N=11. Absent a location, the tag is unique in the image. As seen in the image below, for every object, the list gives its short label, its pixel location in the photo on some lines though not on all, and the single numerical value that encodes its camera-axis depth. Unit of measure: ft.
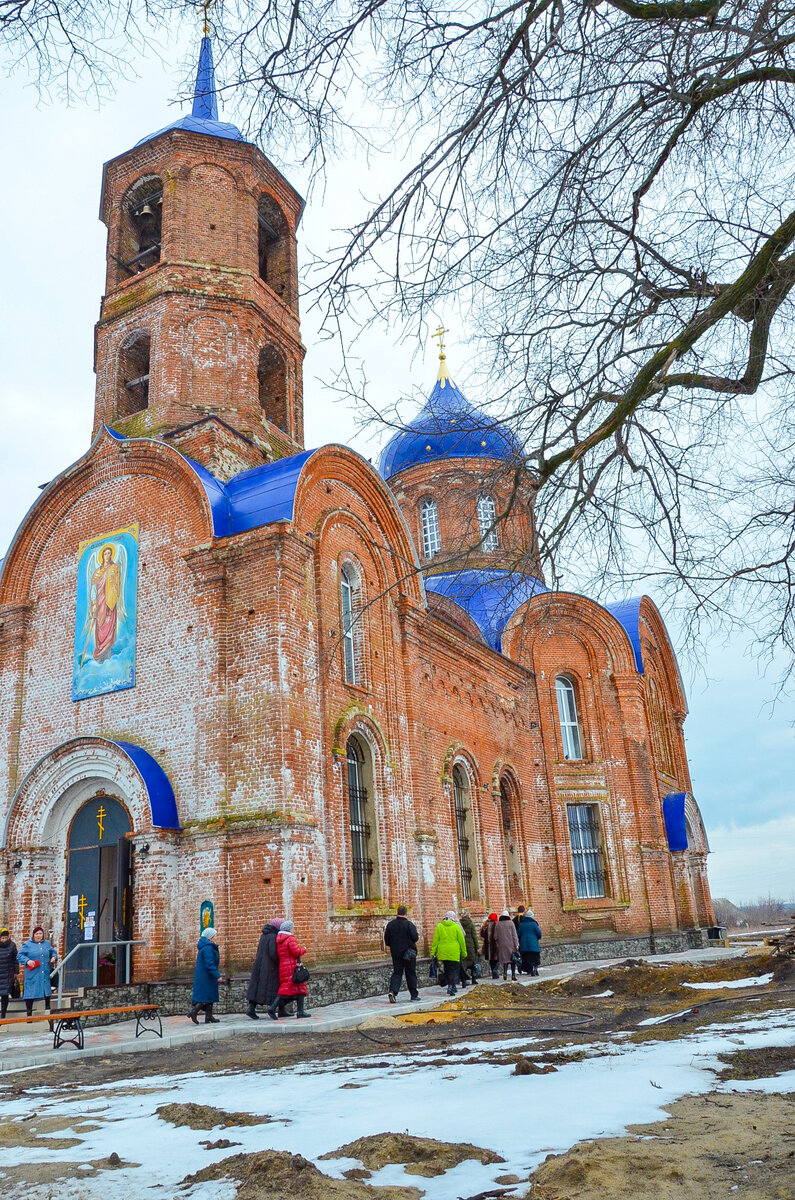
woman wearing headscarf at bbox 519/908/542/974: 50.19
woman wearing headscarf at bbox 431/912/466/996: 40.22
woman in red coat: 32.07
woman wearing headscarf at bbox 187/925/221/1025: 32.50
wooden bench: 26.91
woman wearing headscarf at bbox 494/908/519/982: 47.71
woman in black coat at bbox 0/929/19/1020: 36.78
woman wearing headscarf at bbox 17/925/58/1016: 36.17
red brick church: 37.76
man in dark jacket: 36.63
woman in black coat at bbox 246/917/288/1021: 32.35
